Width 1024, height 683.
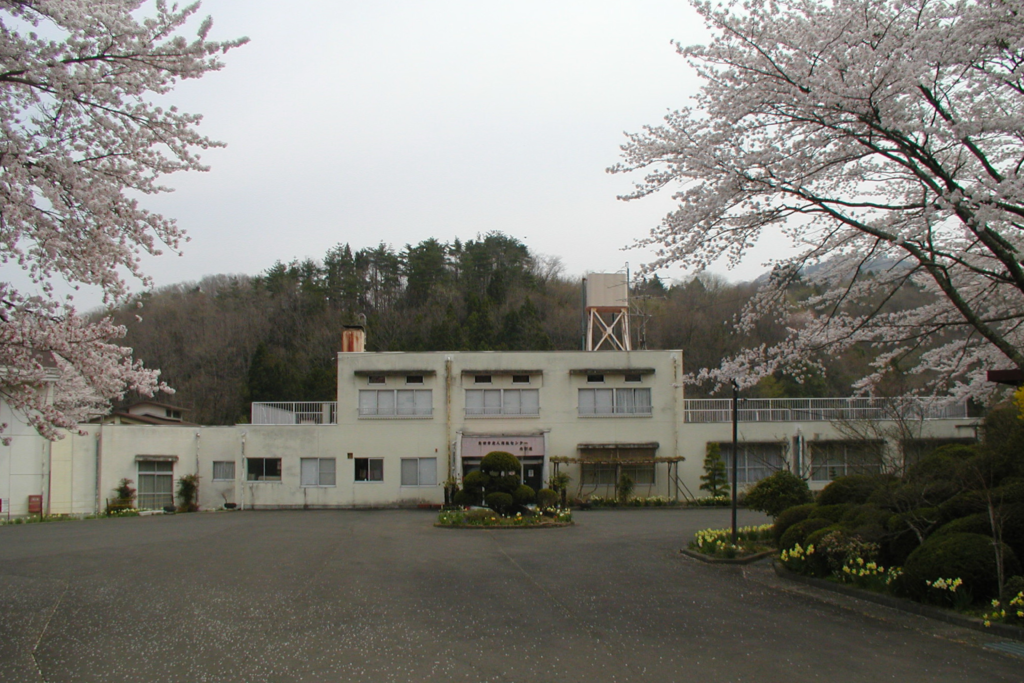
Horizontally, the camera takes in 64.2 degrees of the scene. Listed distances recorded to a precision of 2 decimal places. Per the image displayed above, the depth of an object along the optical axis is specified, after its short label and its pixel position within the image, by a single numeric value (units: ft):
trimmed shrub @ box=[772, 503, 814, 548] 44.91
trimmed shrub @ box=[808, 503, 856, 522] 41.81
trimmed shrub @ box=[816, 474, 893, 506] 43.50
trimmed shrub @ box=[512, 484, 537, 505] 76.13
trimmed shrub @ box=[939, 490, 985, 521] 33.40
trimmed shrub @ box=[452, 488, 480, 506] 77.15
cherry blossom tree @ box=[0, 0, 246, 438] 25.95
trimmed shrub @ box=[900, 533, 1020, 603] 29.55
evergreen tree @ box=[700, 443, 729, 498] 100.94
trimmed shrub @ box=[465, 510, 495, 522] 72.38
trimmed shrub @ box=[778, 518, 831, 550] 41.42
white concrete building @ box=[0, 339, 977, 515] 103.04
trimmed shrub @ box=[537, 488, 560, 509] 77.99
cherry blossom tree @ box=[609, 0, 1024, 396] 30.19
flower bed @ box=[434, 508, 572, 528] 71.41
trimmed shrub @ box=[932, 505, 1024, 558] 30.55
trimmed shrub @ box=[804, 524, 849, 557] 38.19
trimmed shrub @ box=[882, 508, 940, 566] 35.09
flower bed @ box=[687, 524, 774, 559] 47.83
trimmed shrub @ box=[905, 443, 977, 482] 38.32
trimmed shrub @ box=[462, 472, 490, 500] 76.89
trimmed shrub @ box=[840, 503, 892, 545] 36.32
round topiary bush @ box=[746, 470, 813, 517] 50.70
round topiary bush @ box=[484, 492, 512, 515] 74.90
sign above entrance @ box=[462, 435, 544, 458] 102.37
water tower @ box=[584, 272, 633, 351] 111.24
